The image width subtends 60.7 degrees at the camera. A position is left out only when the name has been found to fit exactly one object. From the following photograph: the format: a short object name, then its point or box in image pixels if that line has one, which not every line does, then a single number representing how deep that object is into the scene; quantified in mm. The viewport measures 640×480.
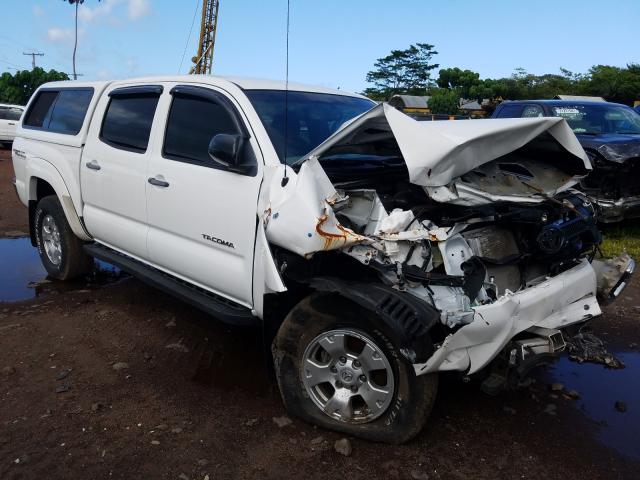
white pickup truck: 2719
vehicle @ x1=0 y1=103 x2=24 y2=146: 19062
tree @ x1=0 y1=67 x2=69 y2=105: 51938
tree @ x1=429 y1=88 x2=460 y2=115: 55438
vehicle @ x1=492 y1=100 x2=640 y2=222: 6973
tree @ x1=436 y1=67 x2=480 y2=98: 69875
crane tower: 50453
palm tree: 54375
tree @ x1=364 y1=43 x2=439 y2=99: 93938
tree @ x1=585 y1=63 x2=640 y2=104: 49781
